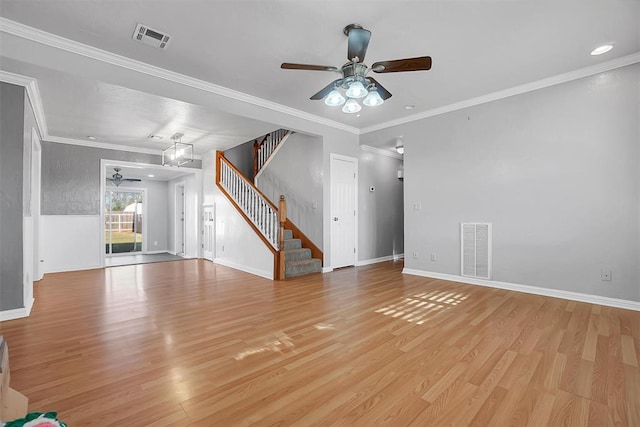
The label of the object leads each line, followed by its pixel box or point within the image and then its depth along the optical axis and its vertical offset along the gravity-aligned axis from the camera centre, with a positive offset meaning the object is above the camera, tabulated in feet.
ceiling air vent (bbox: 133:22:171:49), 8.87 +5.74
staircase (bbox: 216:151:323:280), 16.38 -0.93
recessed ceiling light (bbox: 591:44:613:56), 10.07 +5.91
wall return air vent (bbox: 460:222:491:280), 14.33 -1.84
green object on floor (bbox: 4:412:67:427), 3.46 -2.57
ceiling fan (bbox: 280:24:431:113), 8.39 +4.38
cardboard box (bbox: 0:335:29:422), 4.17 -2.93
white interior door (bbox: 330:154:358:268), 18.60 +0.21
